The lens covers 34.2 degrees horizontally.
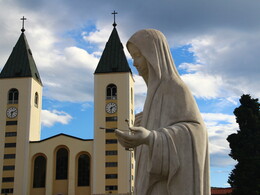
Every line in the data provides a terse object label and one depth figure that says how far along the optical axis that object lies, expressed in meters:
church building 51.38
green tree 24.88
